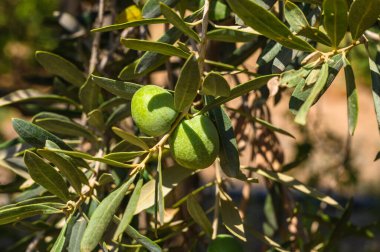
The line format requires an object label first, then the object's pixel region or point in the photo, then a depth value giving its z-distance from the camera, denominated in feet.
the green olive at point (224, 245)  1.83
